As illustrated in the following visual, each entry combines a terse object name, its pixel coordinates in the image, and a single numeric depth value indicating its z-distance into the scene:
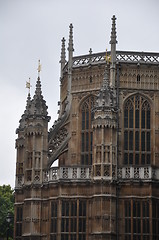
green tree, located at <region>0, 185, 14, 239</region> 88.88
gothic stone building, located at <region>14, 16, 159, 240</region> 59.72
